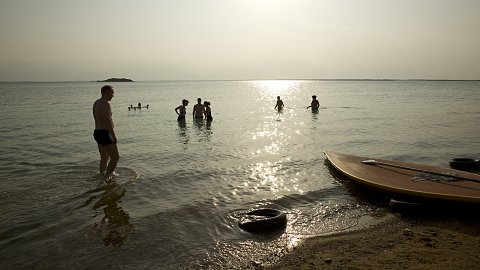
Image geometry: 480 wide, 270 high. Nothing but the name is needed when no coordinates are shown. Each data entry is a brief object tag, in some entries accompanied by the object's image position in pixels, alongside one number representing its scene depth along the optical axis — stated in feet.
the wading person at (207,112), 72.02
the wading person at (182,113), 73.36
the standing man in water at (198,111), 74.08
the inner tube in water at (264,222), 19.61
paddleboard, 21.65
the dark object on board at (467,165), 32.27
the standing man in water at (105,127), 26.94
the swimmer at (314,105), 94.48
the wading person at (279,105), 102.12
